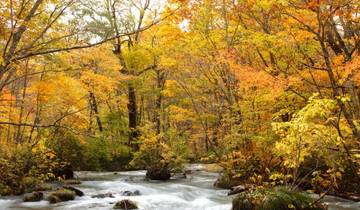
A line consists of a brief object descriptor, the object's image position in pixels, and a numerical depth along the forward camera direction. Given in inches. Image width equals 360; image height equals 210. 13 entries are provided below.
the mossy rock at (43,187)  552.7
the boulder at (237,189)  505.4
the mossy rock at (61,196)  472.1
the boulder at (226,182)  569.7
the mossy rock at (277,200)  337.1
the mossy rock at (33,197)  474.7
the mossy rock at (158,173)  720.3
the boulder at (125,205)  431.4
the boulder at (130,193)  535.5
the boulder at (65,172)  694.5
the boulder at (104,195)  513.1
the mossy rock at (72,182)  648.7
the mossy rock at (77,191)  519.2
